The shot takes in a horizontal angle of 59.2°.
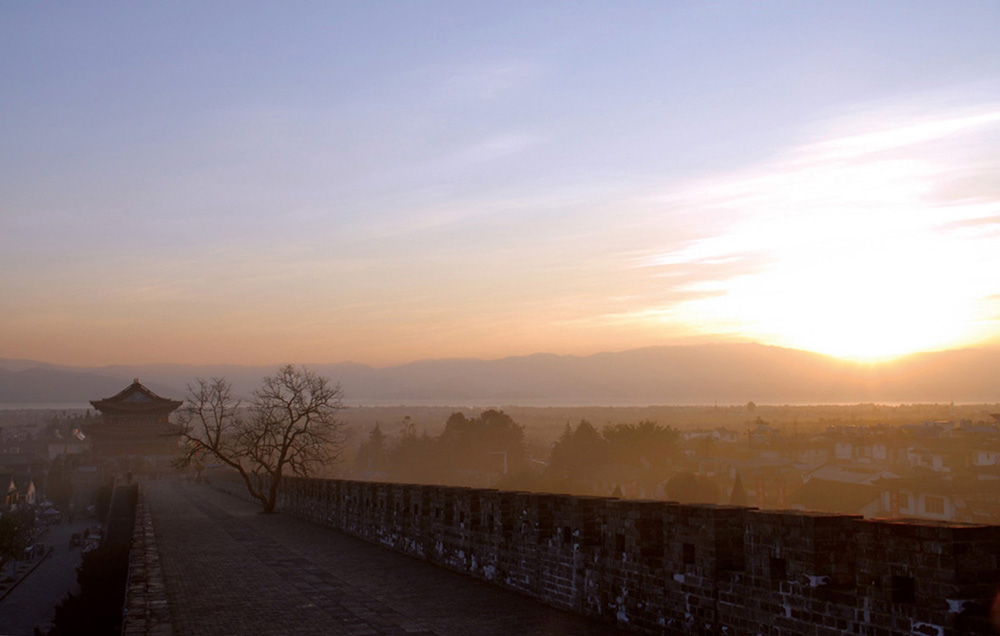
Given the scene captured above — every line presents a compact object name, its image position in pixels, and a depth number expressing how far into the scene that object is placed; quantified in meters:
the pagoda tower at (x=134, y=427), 97.06
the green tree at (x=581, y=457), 70.25
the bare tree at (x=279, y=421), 32.25
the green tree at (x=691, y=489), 56.19
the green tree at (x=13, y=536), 50.05
